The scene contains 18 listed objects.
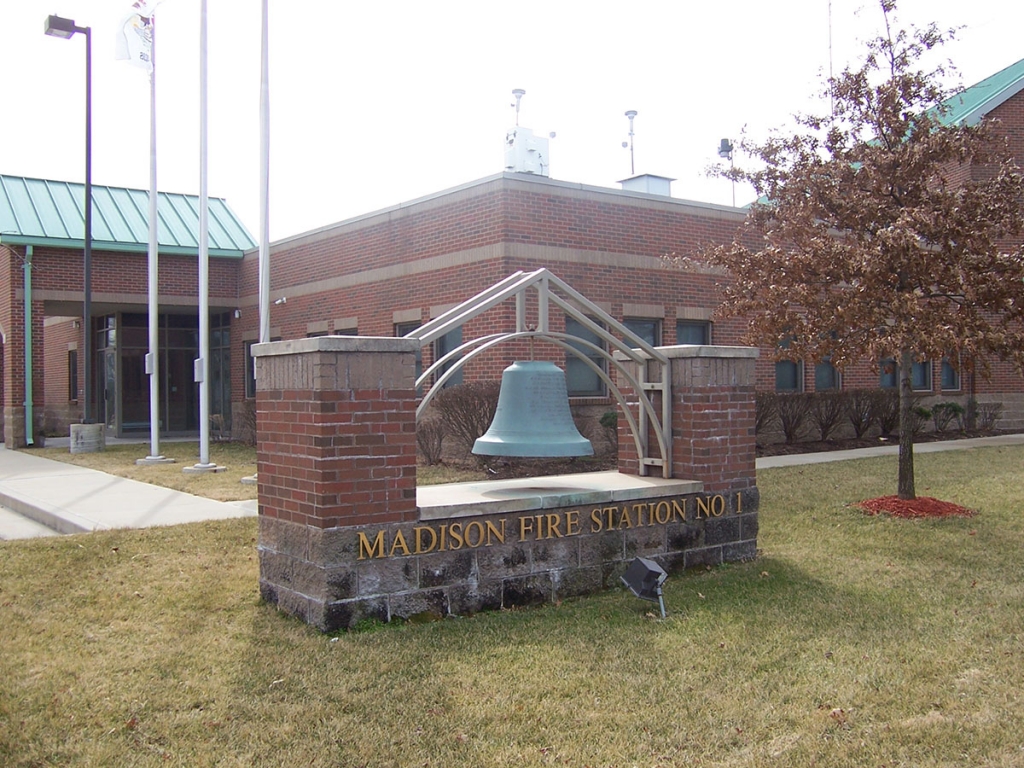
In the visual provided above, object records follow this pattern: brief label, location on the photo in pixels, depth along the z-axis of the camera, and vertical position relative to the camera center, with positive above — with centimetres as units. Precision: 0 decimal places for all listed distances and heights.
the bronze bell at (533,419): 632 -24
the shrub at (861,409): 1833 -52
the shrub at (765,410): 1662 -49
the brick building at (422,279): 1485 +203
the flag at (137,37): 1586 +597
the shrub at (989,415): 2072 -75
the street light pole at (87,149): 1772 +484
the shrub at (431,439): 1437 -82
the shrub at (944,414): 1984 -69
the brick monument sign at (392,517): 535 -82
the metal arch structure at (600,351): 613 +26
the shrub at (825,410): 1778 -53
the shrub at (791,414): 1728 -58
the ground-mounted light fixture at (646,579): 580 -123
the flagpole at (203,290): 1447 +154
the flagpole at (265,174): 1284 +293
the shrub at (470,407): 1368 -32
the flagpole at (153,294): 1633 +164
